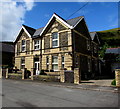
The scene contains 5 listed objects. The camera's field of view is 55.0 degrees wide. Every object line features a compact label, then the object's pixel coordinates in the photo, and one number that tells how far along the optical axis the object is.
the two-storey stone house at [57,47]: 15.39
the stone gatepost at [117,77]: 9.22
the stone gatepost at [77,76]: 11.49
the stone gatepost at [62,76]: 12.41
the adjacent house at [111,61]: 23.05
